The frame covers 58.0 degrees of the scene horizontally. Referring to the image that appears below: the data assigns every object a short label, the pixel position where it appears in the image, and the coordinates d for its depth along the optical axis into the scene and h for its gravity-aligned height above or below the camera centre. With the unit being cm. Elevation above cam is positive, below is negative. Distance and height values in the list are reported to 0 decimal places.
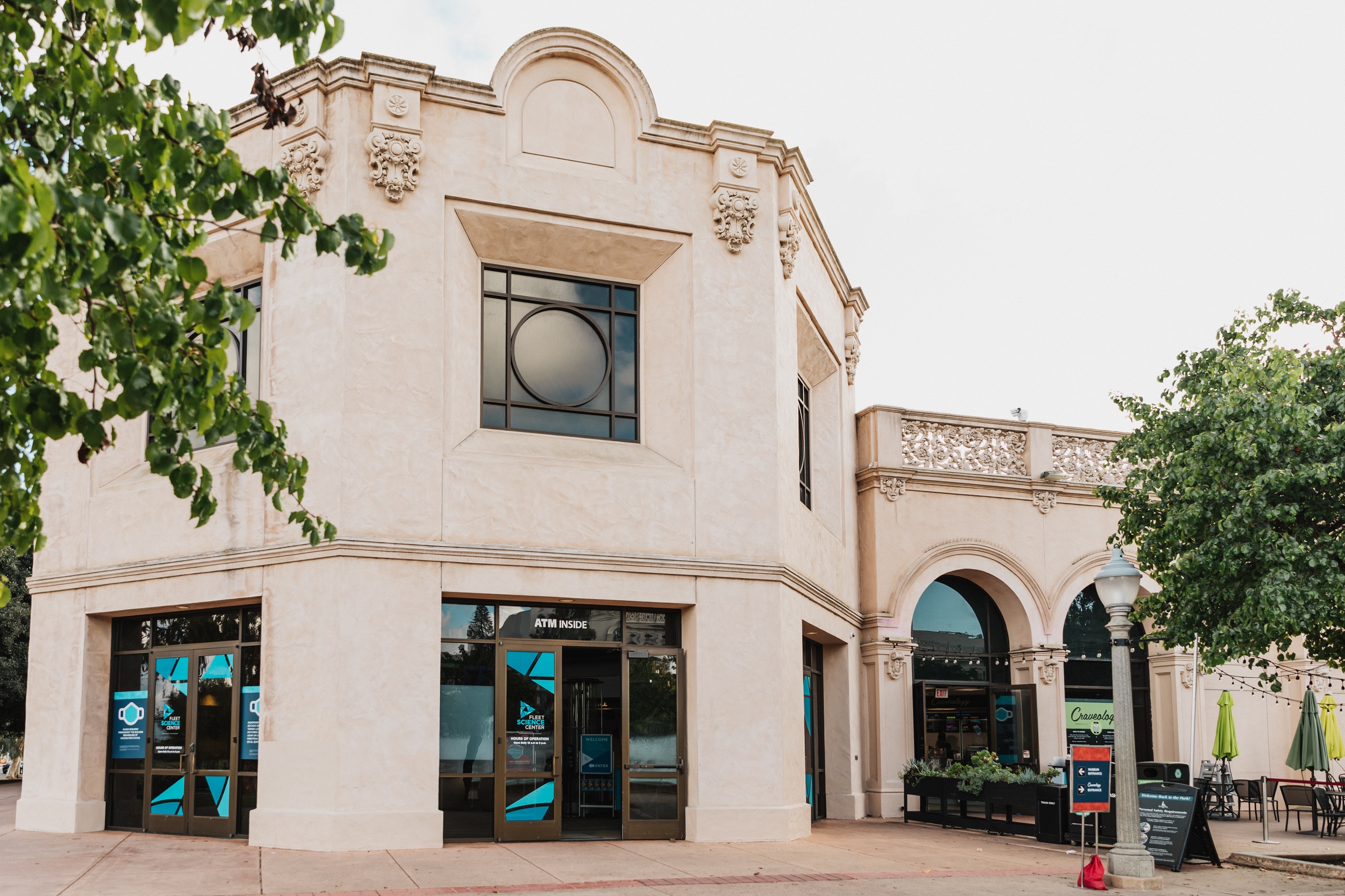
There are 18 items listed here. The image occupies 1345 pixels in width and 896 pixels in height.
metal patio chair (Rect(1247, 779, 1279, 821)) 2009 -273
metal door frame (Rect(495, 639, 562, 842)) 1462 -168
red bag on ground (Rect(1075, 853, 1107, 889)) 1246 -250
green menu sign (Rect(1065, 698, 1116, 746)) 2288 -172
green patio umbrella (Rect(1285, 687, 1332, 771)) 1967 -184
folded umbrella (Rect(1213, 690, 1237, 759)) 2109 -179
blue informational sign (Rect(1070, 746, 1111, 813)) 1322 -164
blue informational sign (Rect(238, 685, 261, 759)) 1507 -108
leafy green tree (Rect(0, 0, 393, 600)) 490 +177
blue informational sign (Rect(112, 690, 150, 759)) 1616 -117
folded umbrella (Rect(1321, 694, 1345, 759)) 2114 -179
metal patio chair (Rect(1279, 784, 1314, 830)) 1892 -260
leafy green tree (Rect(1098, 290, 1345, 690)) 1439 +167
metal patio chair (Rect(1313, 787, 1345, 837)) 1789 -268
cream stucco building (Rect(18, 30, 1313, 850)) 1429 +136
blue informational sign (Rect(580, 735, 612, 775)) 1549 -153
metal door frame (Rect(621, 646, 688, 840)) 1516 -176
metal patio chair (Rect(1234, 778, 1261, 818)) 2030 -279
